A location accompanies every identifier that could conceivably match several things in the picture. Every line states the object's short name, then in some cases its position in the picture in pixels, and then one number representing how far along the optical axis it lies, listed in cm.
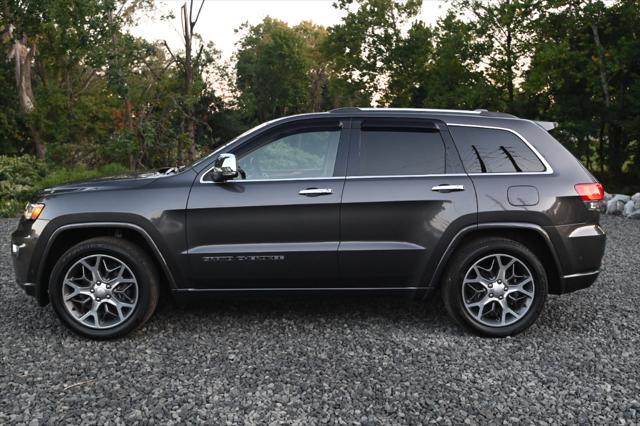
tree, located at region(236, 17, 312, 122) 4959
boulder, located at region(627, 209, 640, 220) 1255
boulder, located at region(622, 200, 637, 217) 1277
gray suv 456
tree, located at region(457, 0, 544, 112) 2308
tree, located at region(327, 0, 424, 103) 3525
